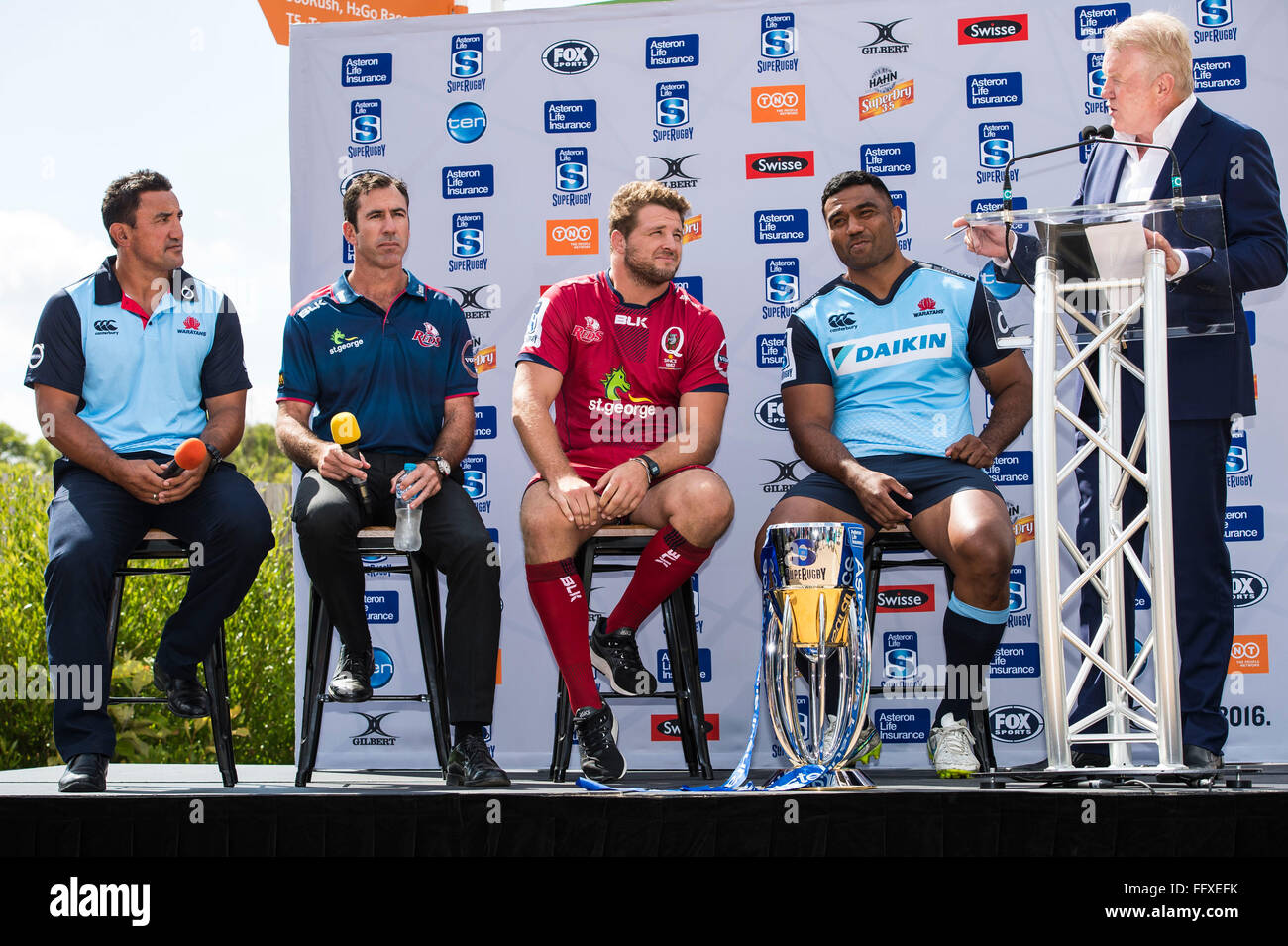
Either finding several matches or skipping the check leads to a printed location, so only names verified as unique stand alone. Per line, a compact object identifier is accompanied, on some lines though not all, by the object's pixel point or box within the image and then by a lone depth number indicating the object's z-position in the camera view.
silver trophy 5.18
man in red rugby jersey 6.51
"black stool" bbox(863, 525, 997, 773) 7.02
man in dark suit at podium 6.01
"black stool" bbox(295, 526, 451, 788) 6.87
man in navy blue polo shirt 6.49
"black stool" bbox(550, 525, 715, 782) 6.88
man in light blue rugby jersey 6.62
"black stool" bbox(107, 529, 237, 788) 6.62
